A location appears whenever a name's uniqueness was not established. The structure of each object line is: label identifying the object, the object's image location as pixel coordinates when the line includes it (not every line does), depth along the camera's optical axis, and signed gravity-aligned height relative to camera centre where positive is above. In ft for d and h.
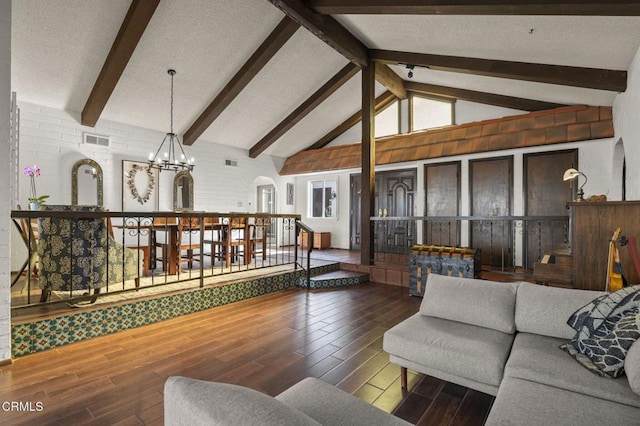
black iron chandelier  22.02 +4.41
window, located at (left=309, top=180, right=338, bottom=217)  28.58 +1.45
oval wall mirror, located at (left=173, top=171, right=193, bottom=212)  23.00 +1.64
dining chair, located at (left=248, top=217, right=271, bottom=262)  16.88 -1.59
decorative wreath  20.67 +1.99
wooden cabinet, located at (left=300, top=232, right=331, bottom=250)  27.71 -2.27
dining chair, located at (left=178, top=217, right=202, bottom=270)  14.21 -0.82
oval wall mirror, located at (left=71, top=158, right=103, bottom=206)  18.40 +1.81
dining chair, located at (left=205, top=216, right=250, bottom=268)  16.61 -1.58
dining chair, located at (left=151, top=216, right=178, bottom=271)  14.40 -1.47
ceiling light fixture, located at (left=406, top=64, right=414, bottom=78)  18.03 +8.48
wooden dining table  14.55 -1.61
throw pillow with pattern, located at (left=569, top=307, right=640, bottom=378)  4.90 -2.15
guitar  7.68 -1.34
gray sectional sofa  4.34 -2.57
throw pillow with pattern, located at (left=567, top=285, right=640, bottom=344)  5.48 -1.74
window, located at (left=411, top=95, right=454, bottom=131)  22.88 +7.57
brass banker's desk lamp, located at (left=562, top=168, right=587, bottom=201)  12.90 +1.68
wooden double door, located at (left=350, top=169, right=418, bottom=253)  23.62 +0.56
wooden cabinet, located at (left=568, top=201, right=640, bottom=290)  8.46 -0.55
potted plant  13.04 +1.33
